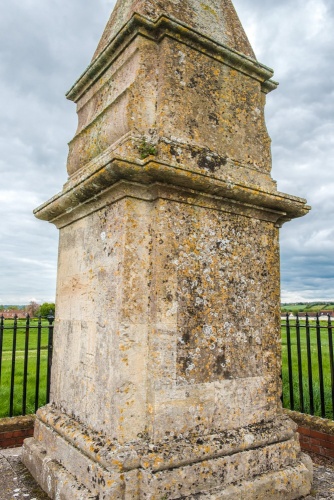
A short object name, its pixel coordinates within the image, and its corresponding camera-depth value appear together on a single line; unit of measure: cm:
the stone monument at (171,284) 236
